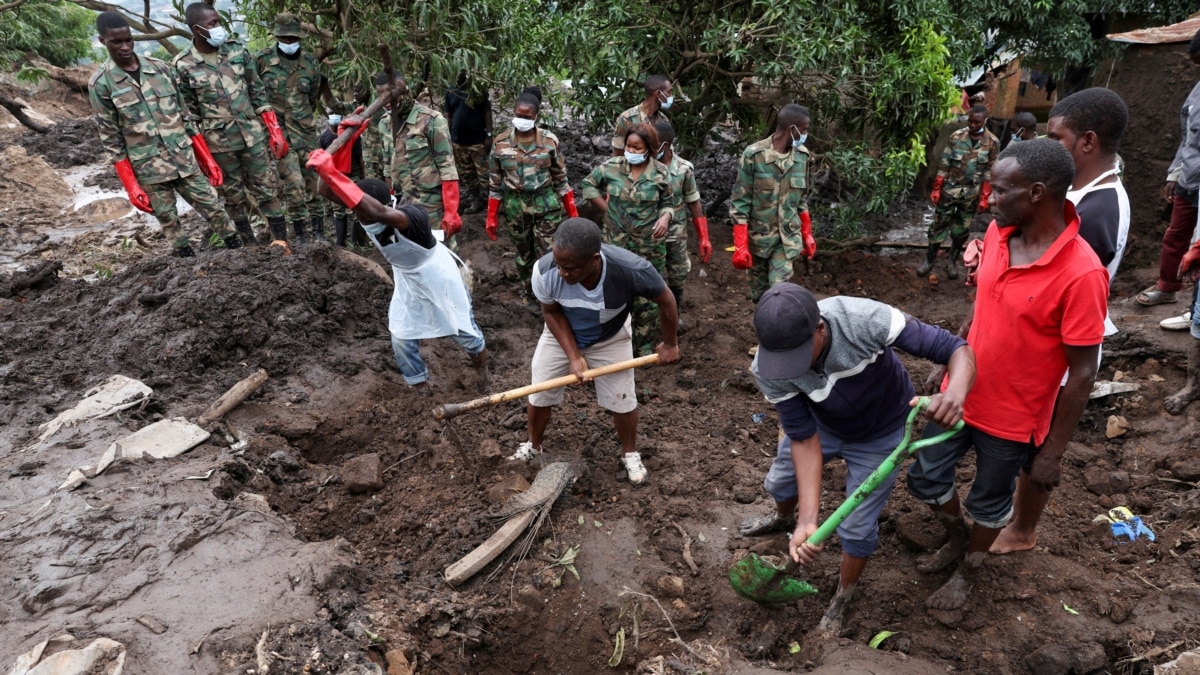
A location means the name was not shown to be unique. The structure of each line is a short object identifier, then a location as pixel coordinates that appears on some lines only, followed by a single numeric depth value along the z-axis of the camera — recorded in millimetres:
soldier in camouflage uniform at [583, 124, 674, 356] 5461
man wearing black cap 2504
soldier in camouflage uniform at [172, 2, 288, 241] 6125
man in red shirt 2506
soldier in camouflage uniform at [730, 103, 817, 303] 5598
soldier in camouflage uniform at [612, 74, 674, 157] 6469
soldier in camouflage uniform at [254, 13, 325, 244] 6605
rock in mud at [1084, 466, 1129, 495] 4023
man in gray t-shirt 3461
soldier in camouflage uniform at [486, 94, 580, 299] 6070
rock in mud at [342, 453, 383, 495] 4133
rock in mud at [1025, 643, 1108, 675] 2928
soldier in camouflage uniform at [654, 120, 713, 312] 5742
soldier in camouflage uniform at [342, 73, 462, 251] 5934
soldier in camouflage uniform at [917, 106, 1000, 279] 7305
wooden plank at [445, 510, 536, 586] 3510
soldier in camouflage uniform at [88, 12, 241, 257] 5645
